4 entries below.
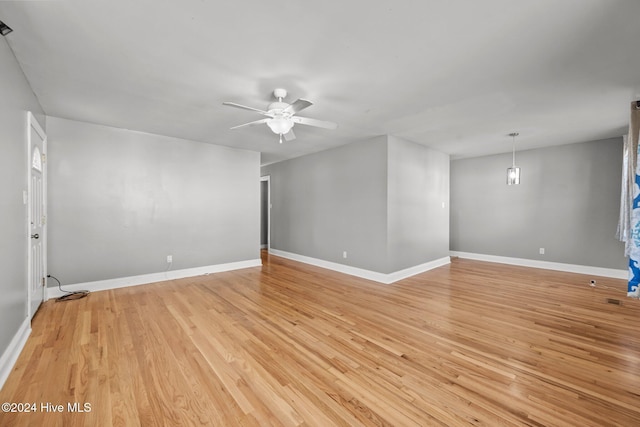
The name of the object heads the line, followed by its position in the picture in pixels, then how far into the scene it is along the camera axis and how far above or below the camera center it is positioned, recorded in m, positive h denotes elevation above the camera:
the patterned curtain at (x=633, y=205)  2.41 +0.05
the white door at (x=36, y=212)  2.69 +0.00
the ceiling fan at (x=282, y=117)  2.63 +0.95
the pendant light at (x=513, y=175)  4.48 +0.59
